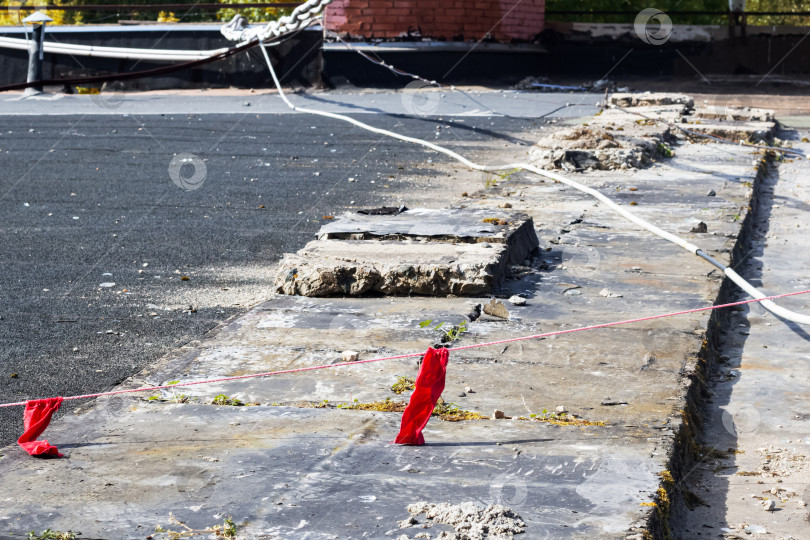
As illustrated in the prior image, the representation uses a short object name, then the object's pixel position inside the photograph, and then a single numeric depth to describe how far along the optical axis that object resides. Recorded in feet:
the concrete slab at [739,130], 67.05
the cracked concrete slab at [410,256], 27.35
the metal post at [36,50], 108.27
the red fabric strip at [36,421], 16.79
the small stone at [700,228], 35.88
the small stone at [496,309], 25.46
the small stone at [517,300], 26.61
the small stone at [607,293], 27.48
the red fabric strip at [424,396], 17.19
